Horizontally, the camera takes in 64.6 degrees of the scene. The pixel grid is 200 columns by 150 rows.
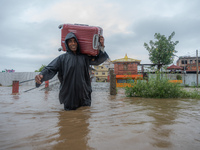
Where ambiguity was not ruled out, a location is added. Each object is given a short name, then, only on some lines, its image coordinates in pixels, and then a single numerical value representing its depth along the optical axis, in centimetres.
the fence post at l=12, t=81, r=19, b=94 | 913
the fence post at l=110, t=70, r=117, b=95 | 760
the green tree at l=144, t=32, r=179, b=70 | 2377
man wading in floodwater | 317
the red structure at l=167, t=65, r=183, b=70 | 2473
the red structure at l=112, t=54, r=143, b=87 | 2431
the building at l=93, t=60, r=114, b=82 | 4644
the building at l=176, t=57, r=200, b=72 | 3619
